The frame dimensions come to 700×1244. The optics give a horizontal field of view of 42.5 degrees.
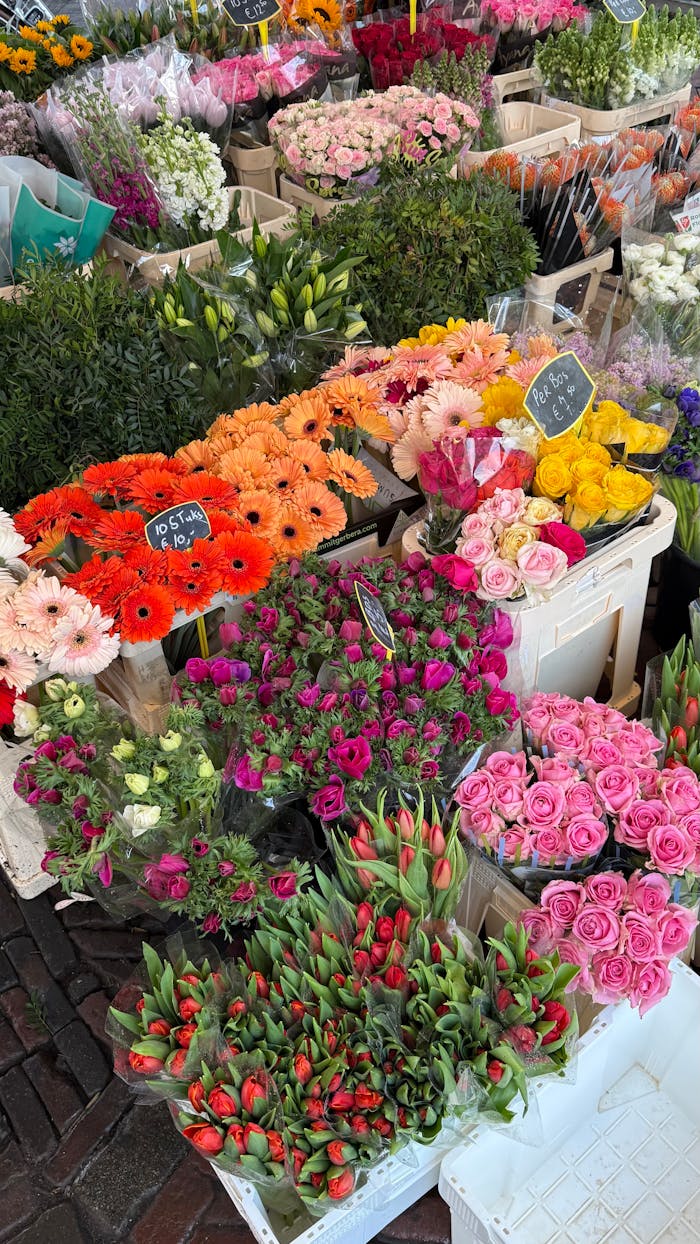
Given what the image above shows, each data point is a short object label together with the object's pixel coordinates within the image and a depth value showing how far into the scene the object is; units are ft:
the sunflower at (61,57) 11.07
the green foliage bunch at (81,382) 6.17
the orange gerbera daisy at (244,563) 5.37
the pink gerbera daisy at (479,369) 6.54
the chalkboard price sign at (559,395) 5.82
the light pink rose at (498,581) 5.40
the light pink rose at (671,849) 4.91
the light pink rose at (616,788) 5.18
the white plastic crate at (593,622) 5.96
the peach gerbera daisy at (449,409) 6.16
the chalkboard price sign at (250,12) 10.20
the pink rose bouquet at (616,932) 4.65
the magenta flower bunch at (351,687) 4.78
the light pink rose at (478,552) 5.49
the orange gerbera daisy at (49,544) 5.71
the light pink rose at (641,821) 5.11
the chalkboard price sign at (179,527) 5.41
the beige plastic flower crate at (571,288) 8.71
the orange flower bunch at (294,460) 5.76
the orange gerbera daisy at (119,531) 5.53
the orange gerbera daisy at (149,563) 5.37
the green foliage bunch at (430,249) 7.33
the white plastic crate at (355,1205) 4.17
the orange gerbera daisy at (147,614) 5.14
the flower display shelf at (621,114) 11.27
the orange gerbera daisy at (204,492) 5.72
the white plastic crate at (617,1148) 4.82
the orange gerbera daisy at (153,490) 5.69
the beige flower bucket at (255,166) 10.94
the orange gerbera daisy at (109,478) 5.82
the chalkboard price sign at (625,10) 10.94
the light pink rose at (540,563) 5.39
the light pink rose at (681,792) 5.14
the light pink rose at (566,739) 5.47
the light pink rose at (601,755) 5.38
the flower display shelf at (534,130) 9.88
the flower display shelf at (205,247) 8.38
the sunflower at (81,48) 11.17
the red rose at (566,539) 5.51
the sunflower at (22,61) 11.18
